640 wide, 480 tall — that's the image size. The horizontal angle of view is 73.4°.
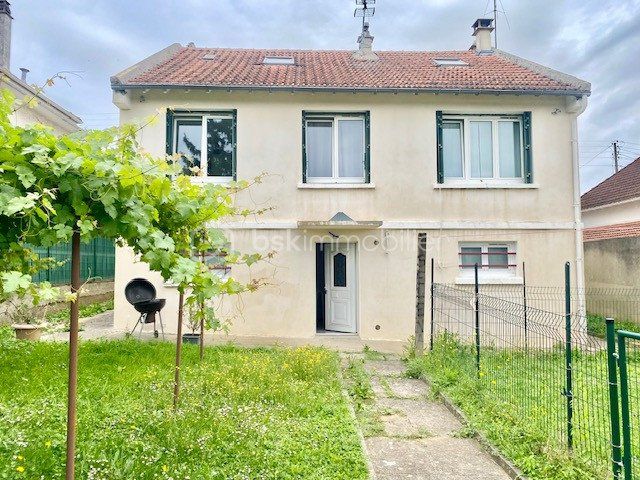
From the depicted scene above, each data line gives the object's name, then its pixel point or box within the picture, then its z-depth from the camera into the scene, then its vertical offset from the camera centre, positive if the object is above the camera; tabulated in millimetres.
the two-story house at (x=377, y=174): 10195 +2230
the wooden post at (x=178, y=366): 4848 -1143
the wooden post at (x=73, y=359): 2902 -644
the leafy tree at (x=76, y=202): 2432 +388
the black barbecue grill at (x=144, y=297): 9109 -696
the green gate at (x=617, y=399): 3123 -999
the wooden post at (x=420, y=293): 8523 -556
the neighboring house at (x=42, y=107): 13352 +5142
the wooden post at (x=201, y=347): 6666 -1380
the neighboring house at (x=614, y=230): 12461 +1170
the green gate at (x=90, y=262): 11940 +124
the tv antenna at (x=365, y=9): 13812 +8251
